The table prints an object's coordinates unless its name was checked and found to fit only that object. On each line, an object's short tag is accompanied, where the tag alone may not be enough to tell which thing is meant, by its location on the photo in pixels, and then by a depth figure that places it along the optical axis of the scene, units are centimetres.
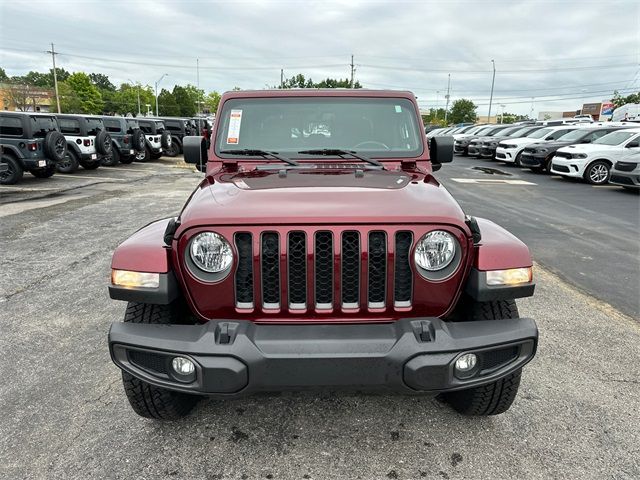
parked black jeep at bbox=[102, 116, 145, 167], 1762
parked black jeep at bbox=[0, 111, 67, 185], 1185
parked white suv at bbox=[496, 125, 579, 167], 1819
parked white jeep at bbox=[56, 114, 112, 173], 1490
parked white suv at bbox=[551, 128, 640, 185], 1373
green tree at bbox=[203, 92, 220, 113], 12045
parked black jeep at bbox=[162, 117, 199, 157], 2295
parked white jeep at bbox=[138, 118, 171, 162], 2048
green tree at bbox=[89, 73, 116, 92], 13608
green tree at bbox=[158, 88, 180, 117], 9700
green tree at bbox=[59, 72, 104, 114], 8594
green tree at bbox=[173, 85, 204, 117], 9625
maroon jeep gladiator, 196
